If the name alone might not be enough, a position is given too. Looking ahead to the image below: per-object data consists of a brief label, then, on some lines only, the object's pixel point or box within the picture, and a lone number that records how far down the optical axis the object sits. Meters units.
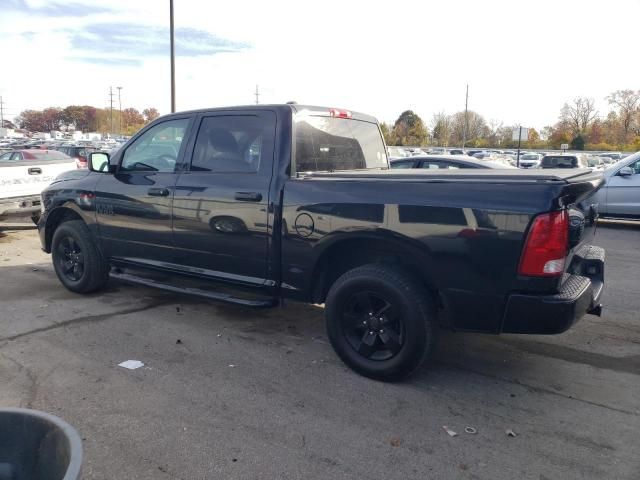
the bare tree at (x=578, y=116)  72.18
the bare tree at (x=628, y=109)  66.94
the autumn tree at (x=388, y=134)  68.38
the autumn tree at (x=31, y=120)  130.00
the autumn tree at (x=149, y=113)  109.47
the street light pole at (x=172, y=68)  17.59
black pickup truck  3.39
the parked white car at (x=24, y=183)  9.31
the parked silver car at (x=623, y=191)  11.58
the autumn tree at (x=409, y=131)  72.25
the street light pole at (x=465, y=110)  71.88
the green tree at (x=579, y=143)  59.20
